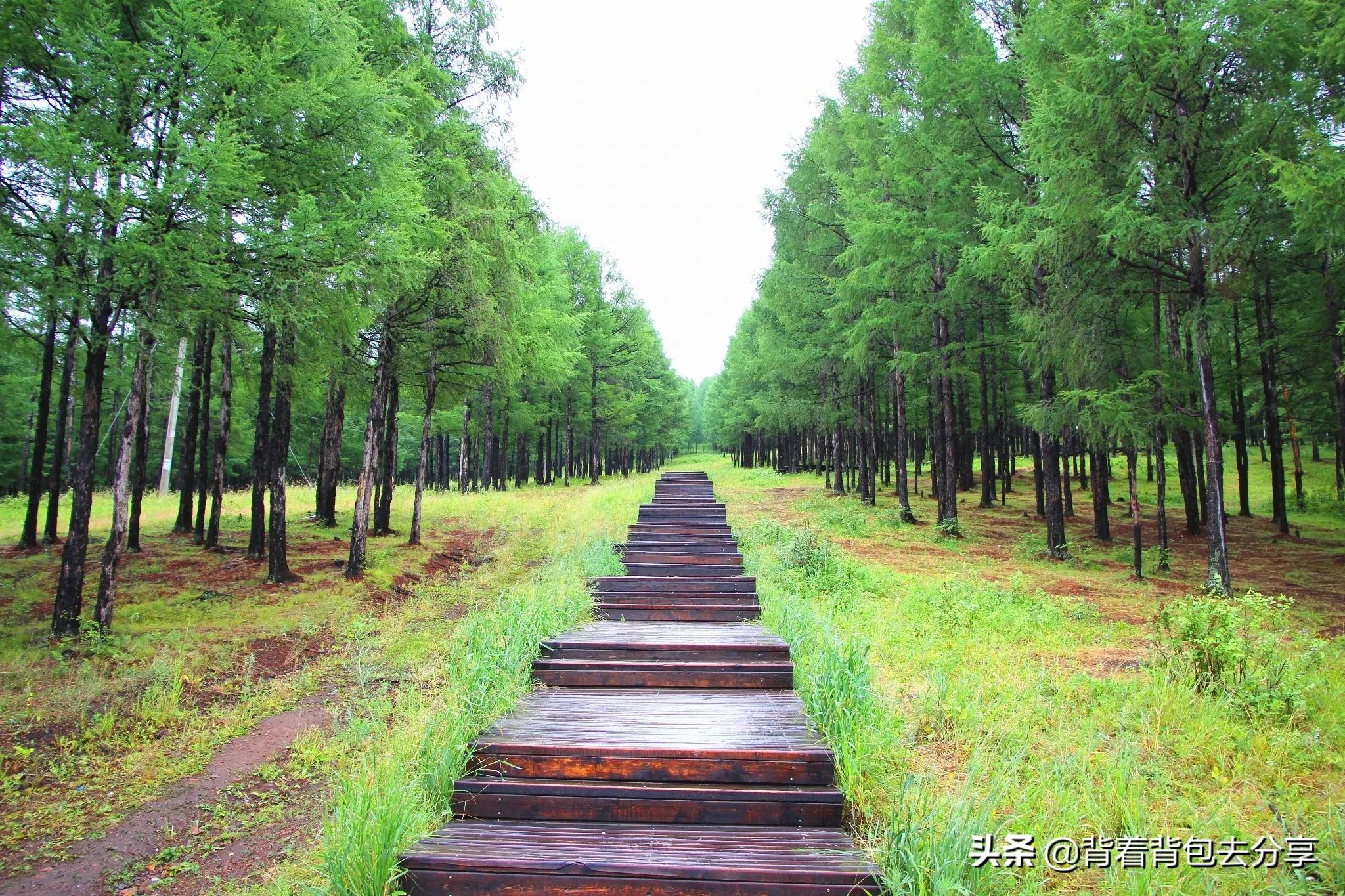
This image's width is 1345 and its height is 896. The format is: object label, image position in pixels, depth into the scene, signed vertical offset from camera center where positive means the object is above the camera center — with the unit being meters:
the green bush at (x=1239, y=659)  5.18 -1.68
